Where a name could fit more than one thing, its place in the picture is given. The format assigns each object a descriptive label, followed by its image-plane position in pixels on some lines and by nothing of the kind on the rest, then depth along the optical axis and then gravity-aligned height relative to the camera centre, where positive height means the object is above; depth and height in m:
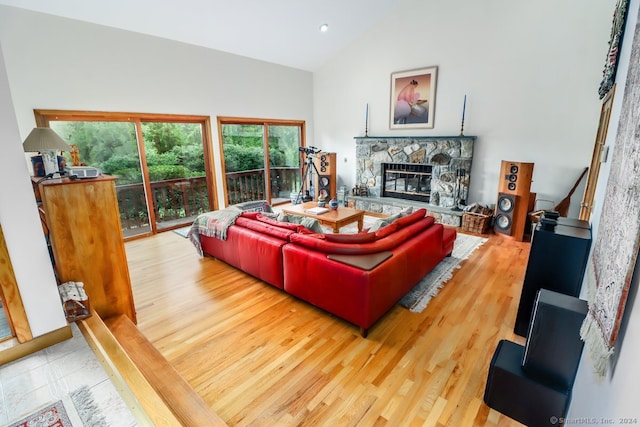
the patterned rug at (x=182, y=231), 5.03 -1.37
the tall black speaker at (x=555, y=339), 1.50 -0.99
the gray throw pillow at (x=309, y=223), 3.05 -0.76
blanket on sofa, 3.44 -0.88
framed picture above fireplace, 5.46 +0.92
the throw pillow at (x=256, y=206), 4.34 -0.83
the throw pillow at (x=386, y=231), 2.69 -0.75
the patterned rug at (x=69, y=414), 1.20 -1.07
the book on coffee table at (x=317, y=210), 4.43 -0.91
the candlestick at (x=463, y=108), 5.14 +0.66
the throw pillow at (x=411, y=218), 2.94 -0.72
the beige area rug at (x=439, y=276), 2.86 -1.42
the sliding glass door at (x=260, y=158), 5.97 -0.18
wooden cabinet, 1.74 -0.52
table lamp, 2.49 +0.10
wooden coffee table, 4.12 -0.95
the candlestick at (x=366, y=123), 6.40 +0.53
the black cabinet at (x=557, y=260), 2.05 -0.79
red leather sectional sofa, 2.35 -0.97
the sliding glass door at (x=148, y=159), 4.19 -0.12
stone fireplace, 5.29 -0.48
